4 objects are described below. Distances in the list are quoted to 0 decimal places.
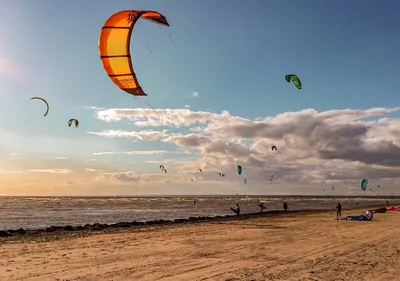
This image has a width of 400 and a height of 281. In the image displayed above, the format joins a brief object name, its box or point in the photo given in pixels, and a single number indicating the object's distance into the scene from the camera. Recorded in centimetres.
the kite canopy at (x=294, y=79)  2576
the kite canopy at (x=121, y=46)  1052
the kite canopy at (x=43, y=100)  2034
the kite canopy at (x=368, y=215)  2738
